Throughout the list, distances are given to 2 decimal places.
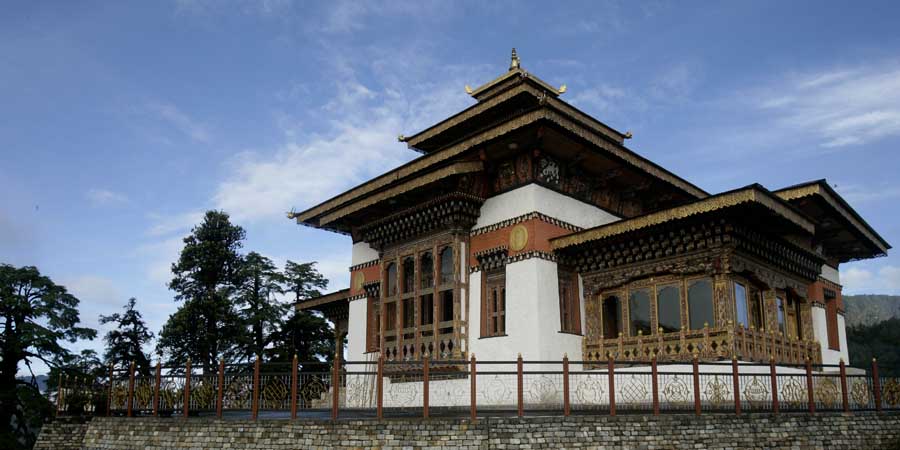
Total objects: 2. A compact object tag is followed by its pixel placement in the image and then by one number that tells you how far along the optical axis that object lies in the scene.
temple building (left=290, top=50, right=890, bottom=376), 13.57
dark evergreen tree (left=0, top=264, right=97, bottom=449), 20.75
